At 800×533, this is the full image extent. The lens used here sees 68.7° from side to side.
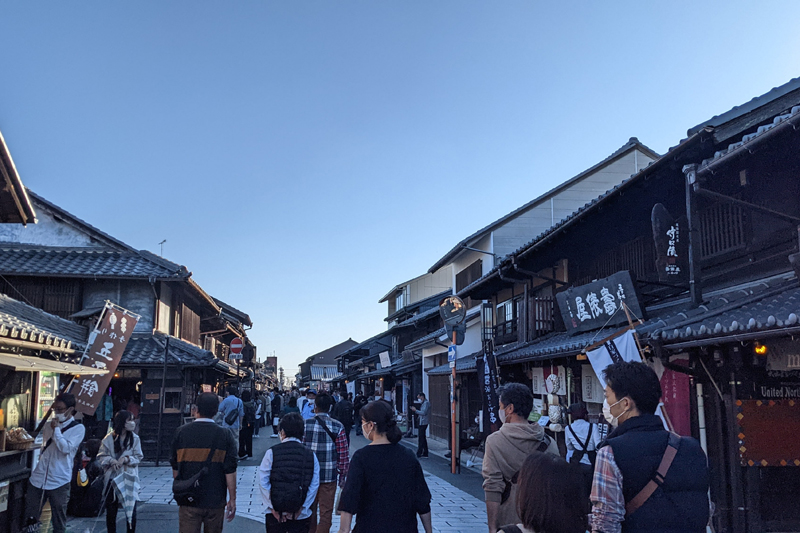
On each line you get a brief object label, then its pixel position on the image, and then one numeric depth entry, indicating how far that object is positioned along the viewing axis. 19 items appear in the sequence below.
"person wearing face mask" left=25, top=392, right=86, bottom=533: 7.40
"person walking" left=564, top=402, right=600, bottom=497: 7.02
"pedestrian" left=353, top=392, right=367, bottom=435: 27.52
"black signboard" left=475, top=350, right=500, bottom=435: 13.26
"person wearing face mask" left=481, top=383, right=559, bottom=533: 4.52
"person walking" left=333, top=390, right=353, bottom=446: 16.20
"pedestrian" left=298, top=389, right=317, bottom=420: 12.88
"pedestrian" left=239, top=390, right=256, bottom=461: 17.34
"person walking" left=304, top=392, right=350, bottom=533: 6.63
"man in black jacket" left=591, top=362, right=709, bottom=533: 2.90
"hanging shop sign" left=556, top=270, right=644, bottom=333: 9.66
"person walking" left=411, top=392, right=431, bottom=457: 17.78
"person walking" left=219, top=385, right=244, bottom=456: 14.64
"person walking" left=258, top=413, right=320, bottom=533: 5.15
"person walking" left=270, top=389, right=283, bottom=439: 26.62
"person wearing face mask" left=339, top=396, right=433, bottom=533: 4.11
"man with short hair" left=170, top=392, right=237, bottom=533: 5.53
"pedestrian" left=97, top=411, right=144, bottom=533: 7.37
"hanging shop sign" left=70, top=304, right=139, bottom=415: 10.29
